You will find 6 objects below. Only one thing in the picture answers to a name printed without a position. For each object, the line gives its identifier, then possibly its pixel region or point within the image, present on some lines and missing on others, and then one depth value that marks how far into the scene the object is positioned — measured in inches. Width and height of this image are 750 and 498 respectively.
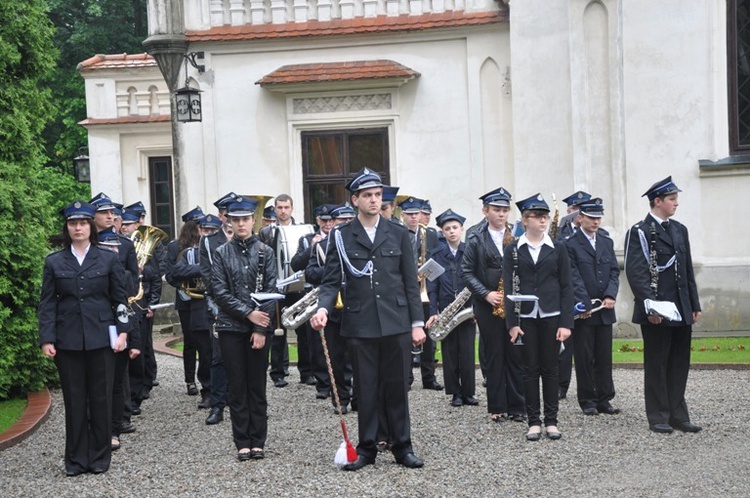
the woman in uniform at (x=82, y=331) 381.7
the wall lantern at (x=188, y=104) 794.8
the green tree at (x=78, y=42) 1469.0
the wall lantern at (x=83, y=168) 1032.8
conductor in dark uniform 374.0
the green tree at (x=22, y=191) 528.7
